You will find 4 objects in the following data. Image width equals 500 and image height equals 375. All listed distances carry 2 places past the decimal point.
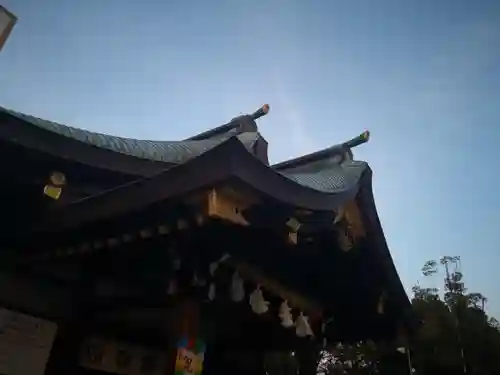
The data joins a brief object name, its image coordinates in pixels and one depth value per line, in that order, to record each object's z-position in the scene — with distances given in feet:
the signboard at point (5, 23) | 11.79
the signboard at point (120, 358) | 15.92
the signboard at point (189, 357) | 11.43
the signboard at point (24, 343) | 13.05
